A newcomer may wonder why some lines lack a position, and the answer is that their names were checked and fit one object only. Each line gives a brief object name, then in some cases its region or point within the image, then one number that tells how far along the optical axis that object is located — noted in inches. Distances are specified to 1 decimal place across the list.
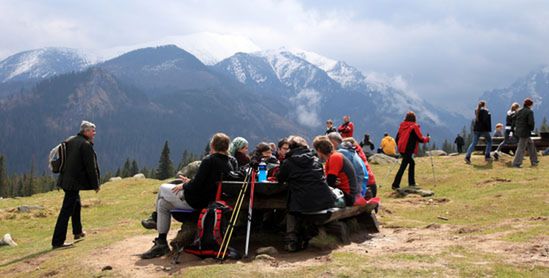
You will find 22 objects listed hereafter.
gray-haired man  528.7
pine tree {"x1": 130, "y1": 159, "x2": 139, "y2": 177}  6018.7
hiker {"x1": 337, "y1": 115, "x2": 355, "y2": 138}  1174.8
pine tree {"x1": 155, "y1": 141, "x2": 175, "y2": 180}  4724.4
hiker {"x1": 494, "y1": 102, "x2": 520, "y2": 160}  1029.0
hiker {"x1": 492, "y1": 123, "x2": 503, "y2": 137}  1318.9
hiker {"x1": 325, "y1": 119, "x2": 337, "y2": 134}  1197.6
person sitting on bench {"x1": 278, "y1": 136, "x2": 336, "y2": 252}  417.4
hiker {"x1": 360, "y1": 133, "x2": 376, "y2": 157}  1593.3
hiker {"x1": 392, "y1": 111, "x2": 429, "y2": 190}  819.4
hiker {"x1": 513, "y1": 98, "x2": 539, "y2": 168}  925.8
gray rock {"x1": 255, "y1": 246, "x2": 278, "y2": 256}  414.3
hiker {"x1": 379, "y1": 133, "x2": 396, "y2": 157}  1316.4
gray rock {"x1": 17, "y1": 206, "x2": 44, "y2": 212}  982.3
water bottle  450.9
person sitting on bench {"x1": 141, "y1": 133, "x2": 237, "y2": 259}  428.1
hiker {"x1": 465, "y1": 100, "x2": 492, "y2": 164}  1002.1
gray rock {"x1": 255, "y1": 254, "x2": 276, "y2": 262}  391.2
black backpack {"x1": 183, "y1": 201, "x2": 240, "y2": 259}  410.3
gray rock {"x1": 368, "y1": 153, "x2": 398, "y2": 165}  1305.4
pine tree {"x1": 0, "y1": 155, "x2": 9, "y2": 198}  5177.2
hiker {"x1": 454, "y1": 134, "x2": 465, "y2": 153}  1799.3
